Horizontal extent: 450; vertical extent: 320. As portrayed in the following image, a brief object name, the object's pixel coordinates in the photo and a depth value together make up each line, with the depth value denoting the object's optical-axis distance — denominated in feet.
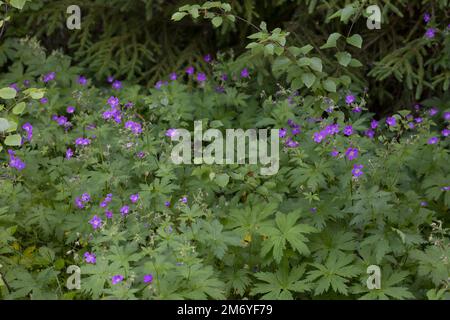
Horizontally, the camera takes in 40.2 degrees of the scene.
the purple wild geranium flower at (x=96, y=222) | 11.58
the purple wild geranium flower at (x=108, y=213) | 12.07
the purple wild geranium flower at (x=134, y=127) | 13.39
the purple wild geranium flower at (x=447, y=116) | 13.75
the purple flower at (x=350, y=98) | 13.14
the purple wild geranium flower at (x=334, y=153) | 12.20
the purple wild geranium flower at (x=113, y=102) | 14.74
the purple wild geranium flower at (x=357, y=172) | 11.61
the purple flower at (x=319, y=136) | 12.39
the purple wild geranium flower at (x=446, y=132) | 13.25
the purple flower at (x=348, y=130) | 12.66
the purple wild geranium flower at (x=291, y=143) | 12.92
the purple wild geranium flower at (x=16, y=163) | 13.44
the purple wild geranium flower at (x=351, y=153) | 12.19
